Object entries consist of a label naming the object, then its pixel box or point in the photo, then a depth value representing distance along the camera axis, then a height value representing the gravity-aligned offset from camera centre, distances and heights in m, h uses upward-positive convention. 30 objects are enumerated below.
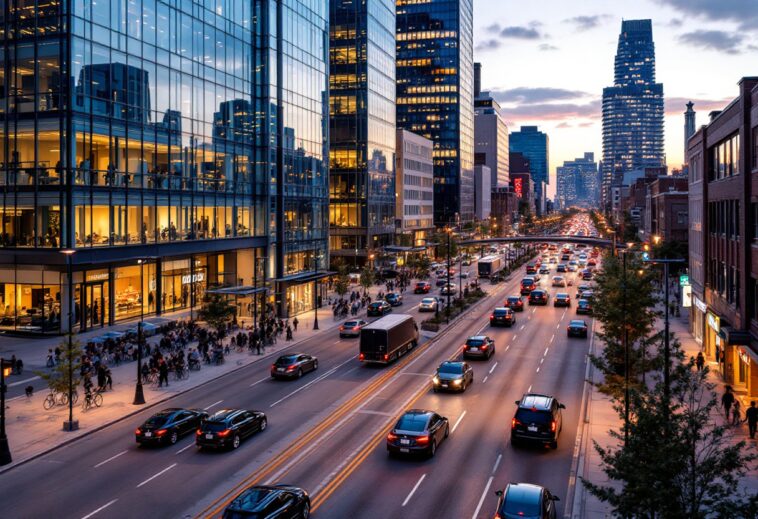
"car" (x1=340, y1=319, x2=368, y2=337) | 55.69 -7.43
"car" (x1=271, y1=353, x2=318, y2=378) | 39.50 -7.65
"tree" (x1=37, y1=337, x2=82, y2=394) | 30.61 -5.98
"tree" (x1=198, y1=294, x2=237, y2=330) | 49.44 -5.42
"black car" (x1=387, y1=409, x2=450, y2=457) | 24.88 -7.49
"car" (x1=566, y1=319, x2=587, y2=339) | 53.91 -7.25
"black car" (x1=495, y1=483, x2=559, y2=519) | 17.41 -7.20
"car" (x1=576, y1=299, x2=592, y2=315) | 66.75 -6.69
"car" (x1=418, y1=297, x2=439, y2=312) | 71.31 -6.89
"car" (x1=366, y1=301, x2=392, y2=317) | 67.62 -6.95
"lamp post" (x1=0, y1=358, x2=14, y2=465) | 25.16 -7.84
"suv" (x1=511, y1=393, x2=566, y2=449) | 26.03 -7.38
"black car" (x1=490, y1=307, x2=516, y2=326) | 59.33 -6.81
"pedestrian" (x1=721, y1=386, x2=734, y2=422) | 29.97 -7.35
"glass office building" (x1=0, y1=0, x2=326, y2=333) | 49.22 +7.30
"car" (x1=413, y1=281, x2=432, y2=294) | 90.44 -6.29
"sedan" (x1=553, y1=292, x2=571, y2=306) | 74.19 -6.63
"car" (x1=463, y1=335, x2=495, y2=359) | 44.47 -7.25
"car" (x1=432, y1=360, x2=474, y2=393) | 35.47 -7.43
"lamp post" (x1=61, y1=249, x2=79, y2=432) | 29.28 -6.67
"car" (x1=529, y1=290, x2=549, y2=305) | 76.75 -6.50
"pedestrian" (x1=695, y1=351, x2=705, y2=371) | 36.93 -6.87
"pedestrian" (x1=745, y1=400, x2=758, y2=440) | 28.03 -7.66
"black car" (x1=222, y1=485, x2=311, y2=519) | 17.34 -7.25
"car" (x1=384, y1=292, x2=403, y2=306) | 76.33 -6.63
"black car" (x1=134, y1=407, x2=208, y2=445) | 26.98 -7.90
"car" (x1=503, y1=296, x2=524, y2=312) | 69.94 -6.58
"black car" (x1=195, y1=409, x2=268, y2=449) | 26.27 -7.75
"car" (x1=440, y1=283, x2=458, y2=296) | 84.38 -6.36
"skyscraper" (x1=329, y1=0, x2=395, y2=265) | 112.06 +19.85
